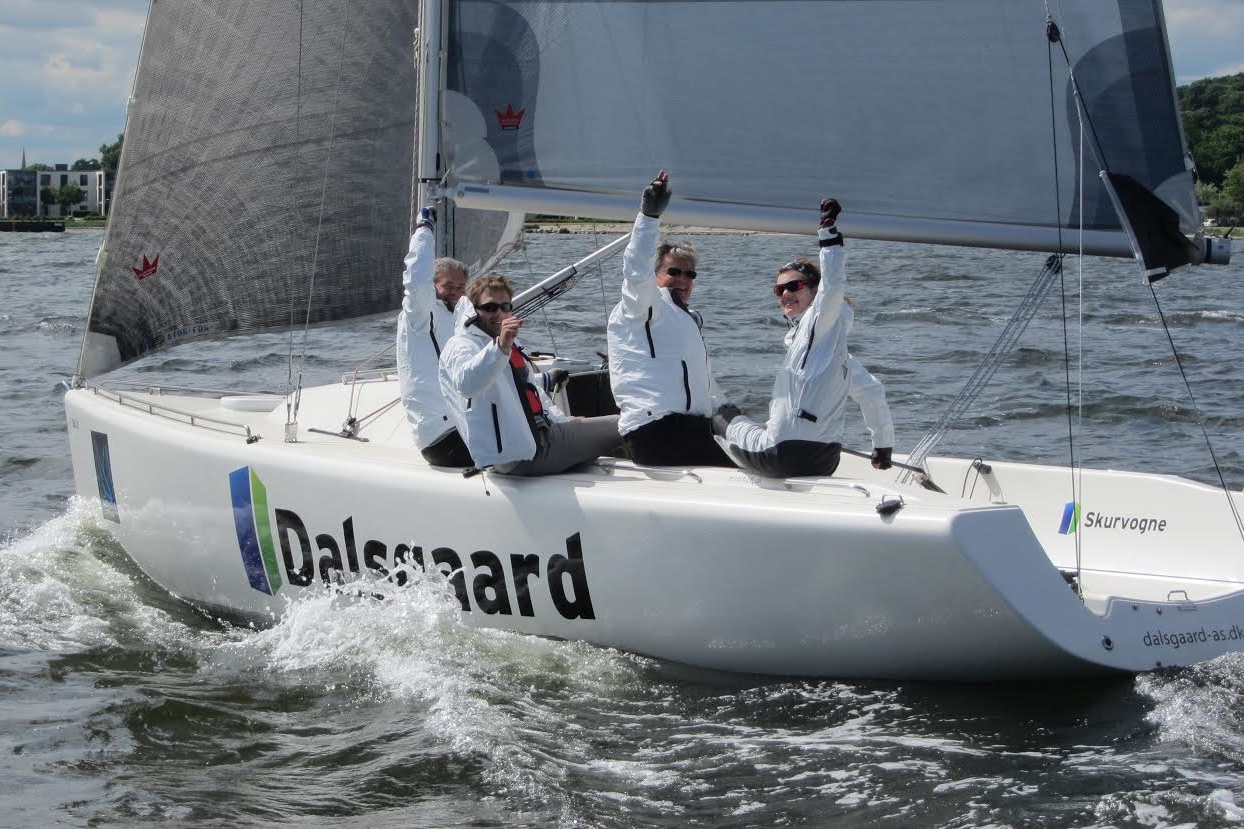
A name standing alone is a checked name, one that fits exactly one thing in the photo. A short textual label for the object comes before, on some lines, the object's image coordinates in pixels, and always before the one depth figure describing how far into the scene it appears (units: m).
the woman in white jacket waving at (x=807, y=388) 10.01
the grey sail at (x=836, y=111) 11.05
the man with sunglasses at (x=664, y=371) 10.92
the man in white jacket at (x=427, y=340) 11.57
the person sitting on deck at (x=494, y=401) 10.66
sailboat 9.61
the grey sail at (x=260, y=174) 14.10
